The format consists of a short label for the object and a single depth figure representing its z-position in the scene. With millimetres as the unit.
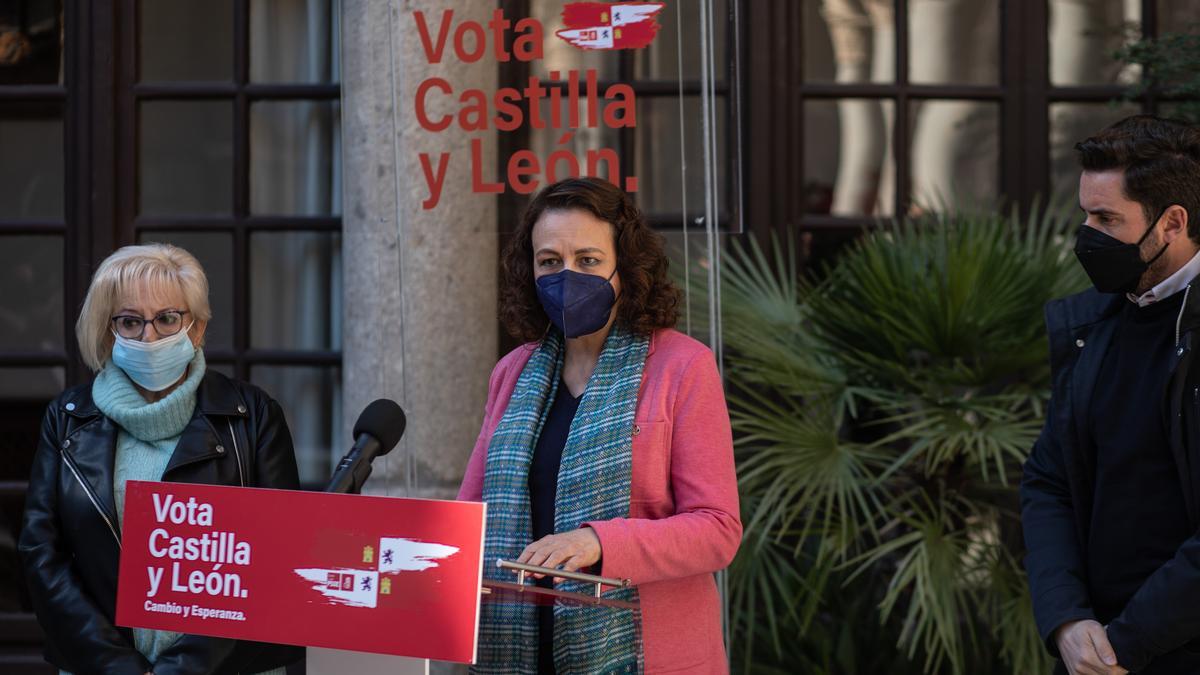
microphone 3922
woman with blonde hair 5094
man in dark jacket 4383
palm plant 7273
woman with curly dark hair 4488
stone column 7000
